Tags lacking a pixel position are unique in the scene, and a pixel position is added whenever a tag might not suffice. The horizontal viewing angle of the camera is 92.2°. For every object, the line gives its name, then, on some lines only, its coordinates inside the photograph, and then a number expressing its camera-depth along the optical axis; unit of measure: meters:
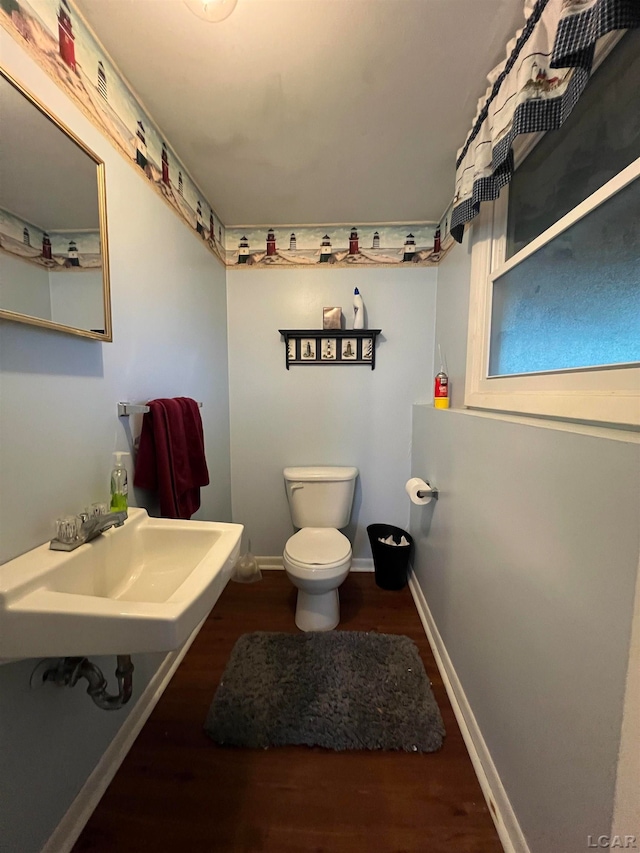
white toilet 1.52
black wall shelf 1.99
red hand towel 1.17
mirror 0.70
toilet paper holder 1.56
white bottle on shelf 1.95
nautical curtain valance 0.68
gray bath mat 1.12
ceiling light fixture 0.77
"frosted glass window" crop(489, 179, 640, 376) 0.74
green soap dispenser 1.00
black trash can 1.93
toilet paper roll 1.59
